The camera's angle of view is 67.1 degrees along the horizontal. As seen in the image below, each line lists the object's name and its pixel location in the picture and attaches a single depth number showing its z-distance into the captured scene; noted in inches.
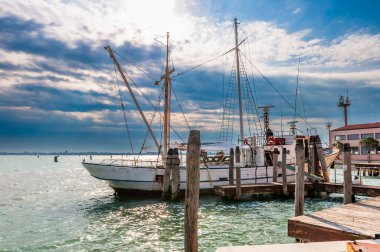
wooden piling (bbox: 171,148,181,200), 806.5
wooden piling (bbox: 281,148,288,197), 784.9
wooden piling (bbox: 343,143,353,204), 509.7
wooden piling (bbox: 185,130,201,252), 271.9
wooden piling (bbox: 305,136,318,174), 927.0
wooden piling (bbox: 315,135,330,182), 893.8
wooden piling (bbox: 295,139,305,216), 441.7
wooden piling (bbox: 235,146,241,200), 749.9
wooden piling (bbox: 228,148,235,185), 881.5
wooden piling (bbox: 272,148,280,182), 903.2
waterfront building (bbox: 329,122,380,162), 2561.5
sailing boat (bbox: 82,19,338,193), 874.1
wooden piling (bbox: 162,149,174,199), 812.6
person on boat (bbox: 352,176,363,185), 777.6
